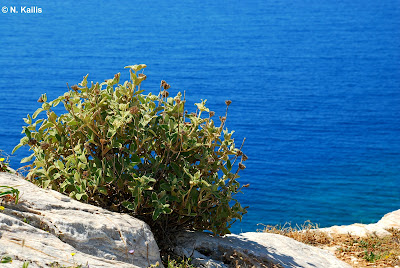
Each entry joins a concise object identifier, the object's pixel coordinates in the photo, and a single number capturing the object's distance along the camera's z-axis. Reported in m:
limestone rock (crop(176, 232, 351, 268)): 4.34
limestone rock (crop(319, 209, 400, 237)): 7.00
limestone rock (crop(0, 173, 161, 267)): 3.04
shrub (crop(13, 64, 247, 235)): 4.04
